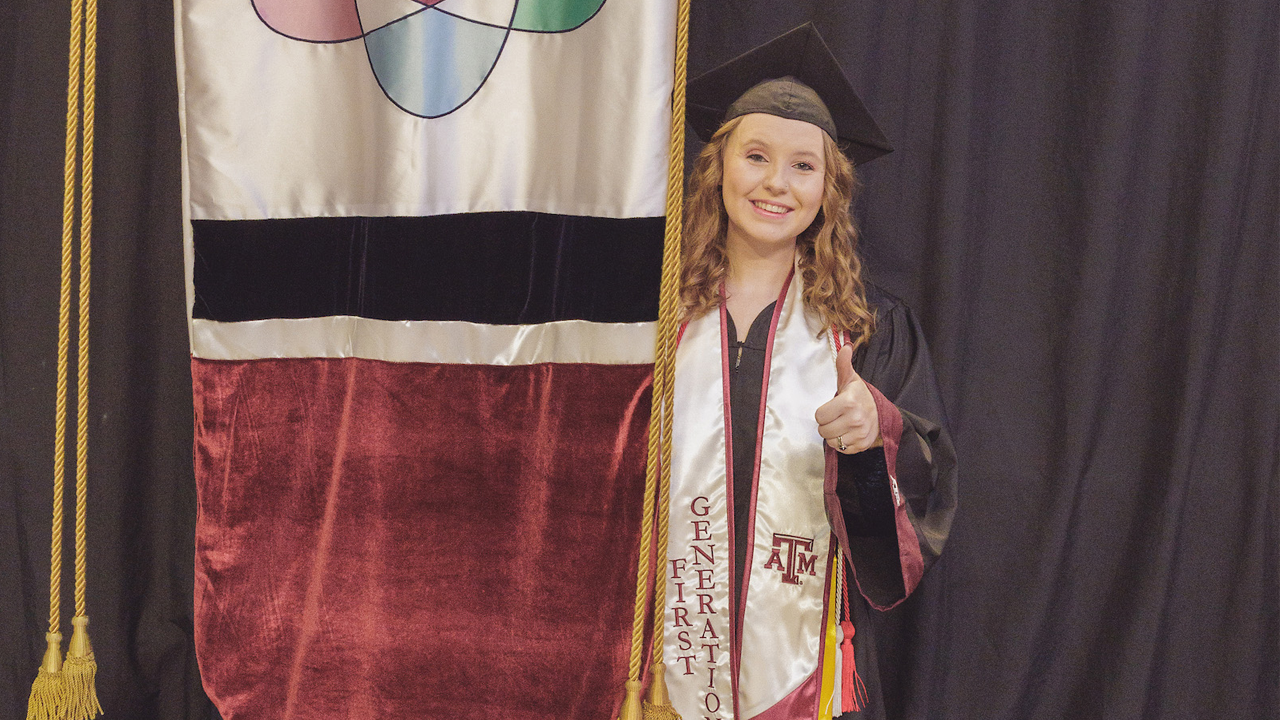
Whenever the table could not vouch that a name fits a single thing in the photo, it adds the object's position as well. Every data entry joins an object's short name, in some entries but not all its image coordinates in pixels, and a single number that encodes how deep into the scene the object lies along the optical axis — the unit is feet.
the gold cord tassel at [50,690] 4.75
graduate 5.22
